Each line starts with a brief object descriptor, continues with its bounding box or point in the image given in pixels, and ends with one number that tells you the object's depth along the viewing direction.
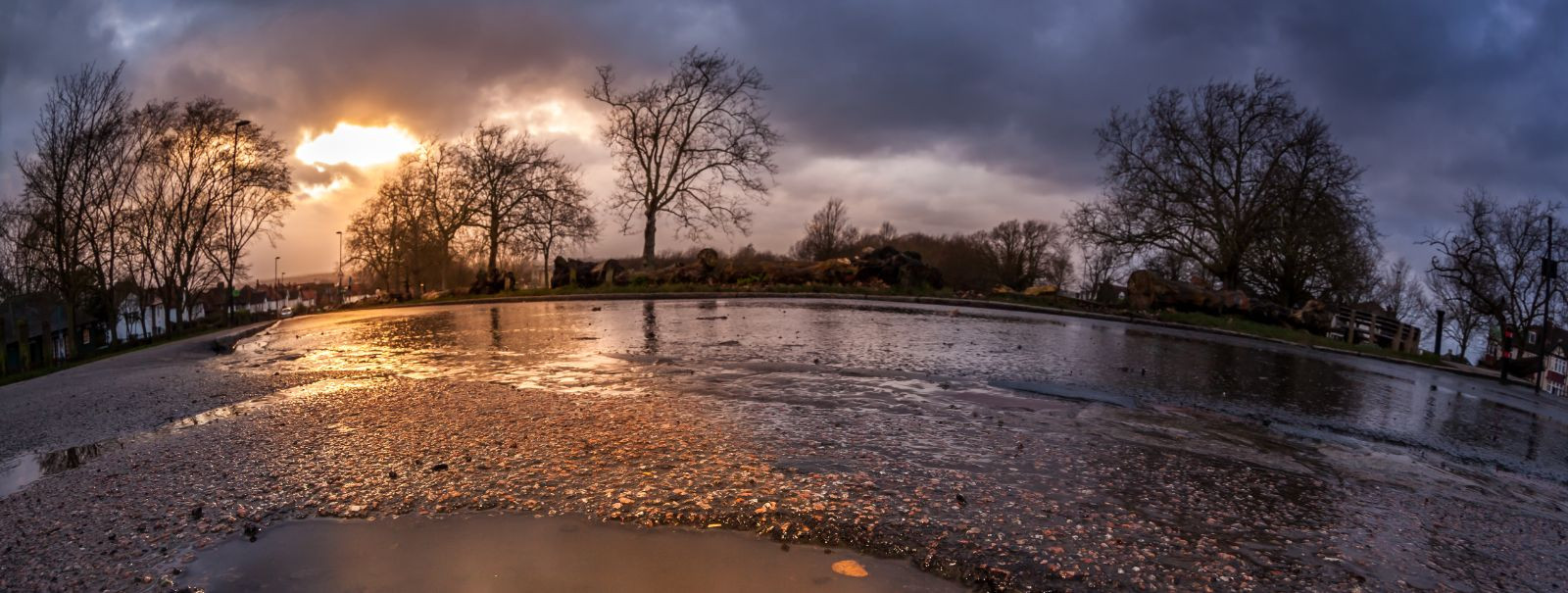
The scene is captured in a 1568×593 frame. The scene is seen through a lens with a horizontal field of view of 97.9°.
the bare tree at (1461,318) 36.56
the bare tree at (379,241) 48.62
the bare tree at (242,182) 31.44
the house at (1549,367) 18.00
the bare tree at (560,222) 36.41
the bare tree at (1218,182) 27.62
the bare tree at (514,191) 36.00
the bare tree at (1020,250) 50.16
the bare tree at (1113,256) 30.16
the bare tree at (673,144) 28.70
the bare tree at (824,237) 48.38
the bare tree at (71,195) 22.81
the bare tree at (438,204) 37.78
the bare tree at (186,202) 29.52
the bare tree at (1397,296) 47.78
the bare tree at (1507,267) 28.86
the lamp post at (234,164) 30.95
